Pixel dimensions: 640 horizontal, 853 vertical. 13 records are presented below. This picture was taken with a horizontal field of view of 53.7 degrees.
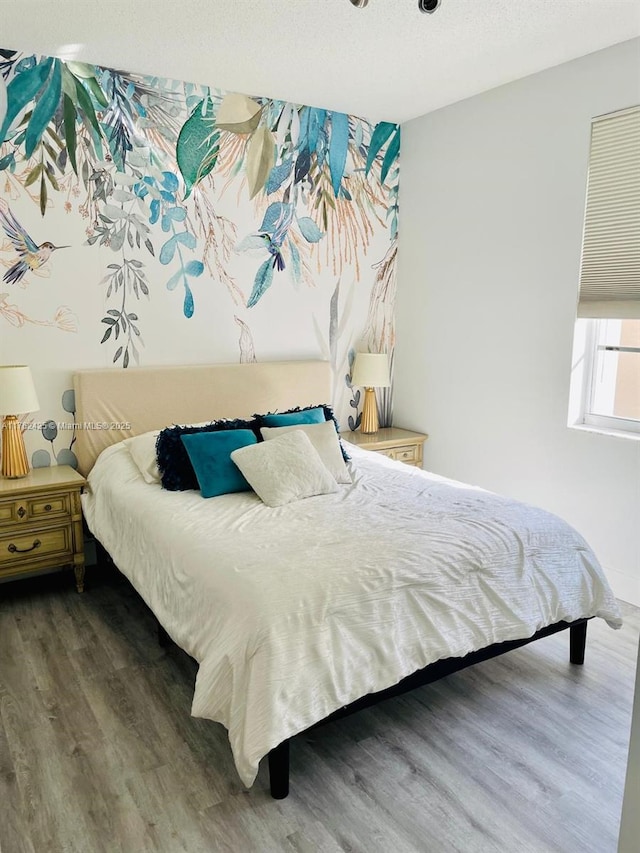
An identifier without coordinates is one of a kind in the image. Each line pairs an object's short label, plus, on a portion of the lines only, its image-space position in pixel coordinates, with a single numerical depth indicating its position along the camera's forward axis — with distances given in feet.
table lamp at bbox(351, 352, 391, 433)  14.49
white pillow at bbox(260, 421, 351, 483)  10.86
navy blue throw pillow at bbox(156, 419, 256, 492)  10.27
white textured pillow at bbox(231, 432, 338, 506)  9.70
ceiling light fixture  7.46
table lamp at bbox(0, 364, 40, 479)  10.40
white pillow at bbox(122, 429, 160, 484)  10.59
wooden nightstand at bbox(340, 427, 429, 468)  14.16
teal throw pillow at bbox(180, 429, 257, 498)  10.00
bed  6.31
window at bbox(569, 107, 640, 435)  10.37
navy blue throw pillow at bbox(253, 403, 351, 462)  11.65
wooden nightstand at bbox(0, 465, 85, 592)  10.33
